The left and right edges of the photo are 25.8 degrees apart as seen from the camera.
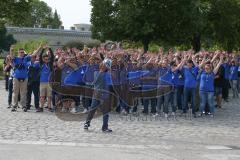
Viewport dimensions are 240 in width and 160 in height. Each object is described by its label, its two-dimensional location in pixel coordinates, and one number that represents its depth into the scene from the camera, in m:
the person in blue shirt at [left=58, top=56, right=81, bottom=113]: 16.45
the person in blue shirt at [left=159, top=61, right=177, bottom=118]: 16.08
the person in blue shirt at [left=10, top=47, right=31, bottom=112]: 16.39
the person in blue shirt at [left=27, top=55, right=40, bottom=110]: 16.45
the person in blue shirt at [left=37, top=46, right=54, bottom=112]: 16.44
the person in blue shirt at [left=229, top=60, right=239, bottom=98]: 22.80
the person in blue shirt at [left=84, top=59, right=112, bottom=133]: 12.64
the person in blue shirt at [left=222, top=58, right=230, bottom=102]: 21.22
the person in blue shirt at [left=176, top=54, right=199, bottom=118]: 16.45
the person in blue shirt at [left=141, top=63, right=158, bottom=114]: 16.20
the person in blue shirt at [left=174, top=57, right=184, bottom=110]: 16.73
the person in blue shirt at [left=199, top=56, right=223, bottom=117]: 16.39
